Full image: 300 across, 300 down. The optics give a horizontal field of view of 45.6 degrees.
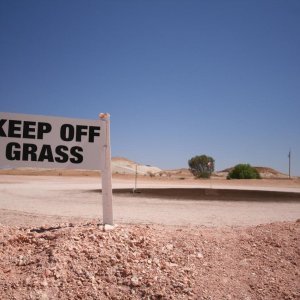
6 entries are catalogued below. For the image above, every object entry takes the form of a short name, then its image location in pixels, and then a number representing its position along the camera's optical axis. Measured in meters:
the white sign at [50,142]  5.71
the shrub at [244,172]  64.06
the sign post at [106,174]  5.68
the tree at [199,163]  93.25
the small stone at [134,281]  4.08
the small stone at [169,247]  4.88
